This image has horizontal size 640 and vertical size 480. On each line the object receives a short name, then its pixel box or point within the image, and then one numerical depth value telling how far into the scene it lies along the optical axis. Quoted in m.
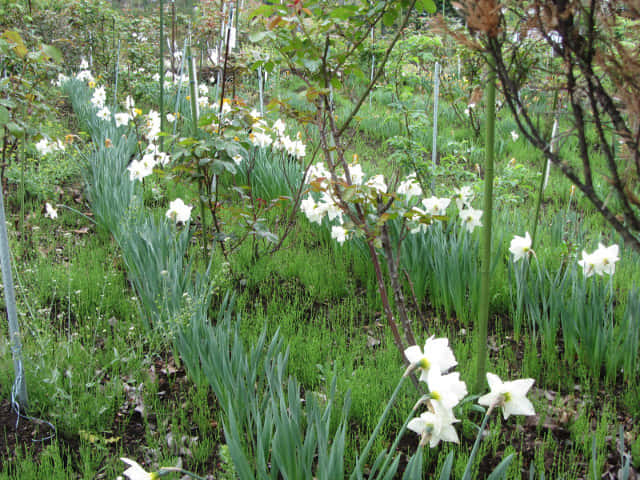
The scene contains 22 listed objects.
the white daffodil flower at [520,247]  2.01
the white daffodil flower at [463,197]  2.43
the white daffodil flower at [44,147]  3.63
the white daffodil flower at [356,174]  2.60
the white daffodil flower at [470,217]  2.45
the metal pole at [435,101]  3.30
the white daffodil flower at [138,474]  1.09
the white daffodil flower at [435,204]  2.41
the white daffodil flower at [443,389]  1.03
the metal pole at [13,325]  1.72
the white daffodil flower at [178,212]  2.46
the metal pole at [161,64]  3.59
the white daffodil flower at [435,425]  1.05
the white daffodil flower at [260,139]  3.57
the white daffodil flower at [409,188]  2.67
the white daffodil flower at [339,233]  2.39
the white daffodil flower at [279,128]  3.80
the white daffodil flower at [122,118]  4.41
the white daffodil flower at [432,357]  1.09
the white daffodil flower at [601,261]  1.89
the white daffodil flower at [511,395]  1.12
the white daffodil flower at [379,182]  2.24
